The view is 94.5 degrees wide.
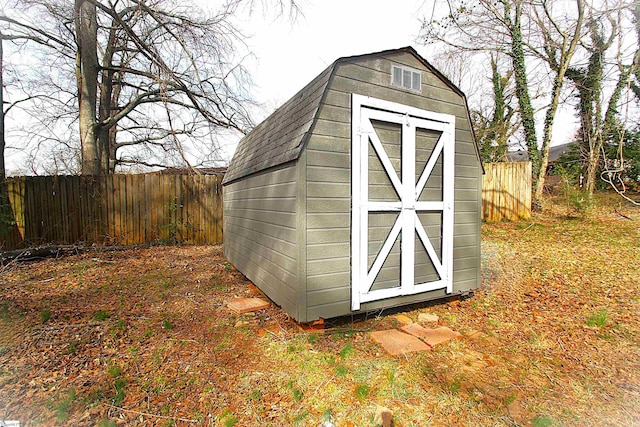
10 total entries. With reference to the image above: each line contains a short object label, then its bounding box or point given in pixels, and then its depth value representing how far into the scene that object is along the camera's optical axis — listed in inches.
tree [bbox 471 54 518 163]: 524.1
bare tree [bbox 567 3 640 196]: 235.9
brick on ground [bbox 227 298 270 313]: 144.2
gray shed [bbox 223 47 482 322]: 115.8
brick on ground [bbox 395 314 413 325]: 132.2
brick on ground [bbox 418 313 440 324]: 134.4
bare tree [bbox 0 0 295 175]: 270.5
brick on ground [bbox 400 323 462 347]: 113.9
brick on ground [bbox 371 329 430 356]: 105.9
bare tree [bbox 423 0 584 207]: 357.4
